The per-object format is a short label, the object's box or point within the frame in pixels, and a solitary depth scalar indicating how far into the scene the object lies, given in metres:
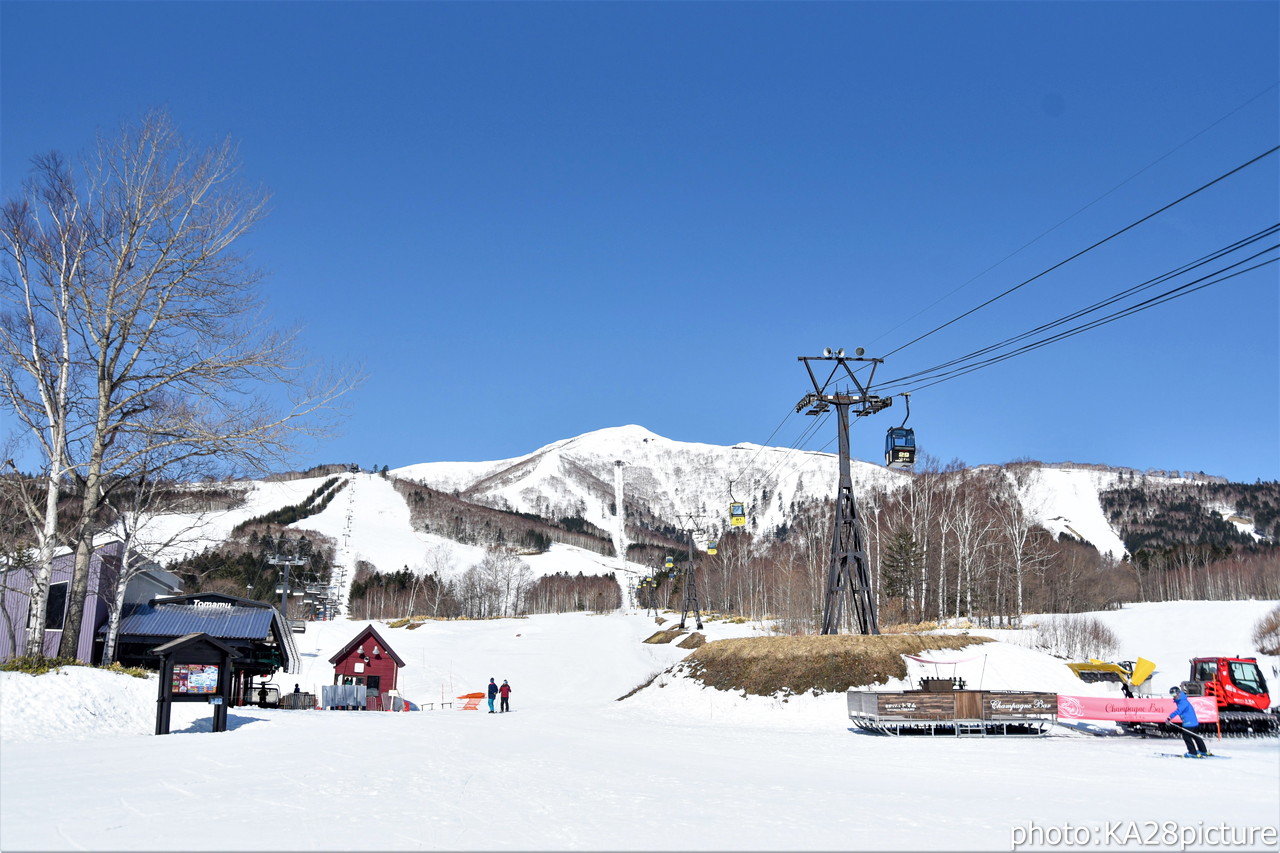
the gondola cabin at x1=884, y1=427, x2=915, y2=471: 33.88
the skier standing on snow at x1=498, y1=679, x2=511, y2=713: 37.38
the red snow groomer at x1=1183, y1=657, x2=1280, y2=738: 25.69
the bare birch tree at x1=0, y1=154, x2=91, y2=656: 20.52
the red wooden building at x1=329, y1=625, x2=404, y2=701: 44.88
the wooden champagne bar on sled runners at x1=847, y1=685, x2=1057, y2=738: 23.73
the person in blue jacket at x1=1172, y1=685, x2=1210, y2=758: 18.17
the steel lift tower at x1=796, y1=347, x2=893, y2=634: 33.12
